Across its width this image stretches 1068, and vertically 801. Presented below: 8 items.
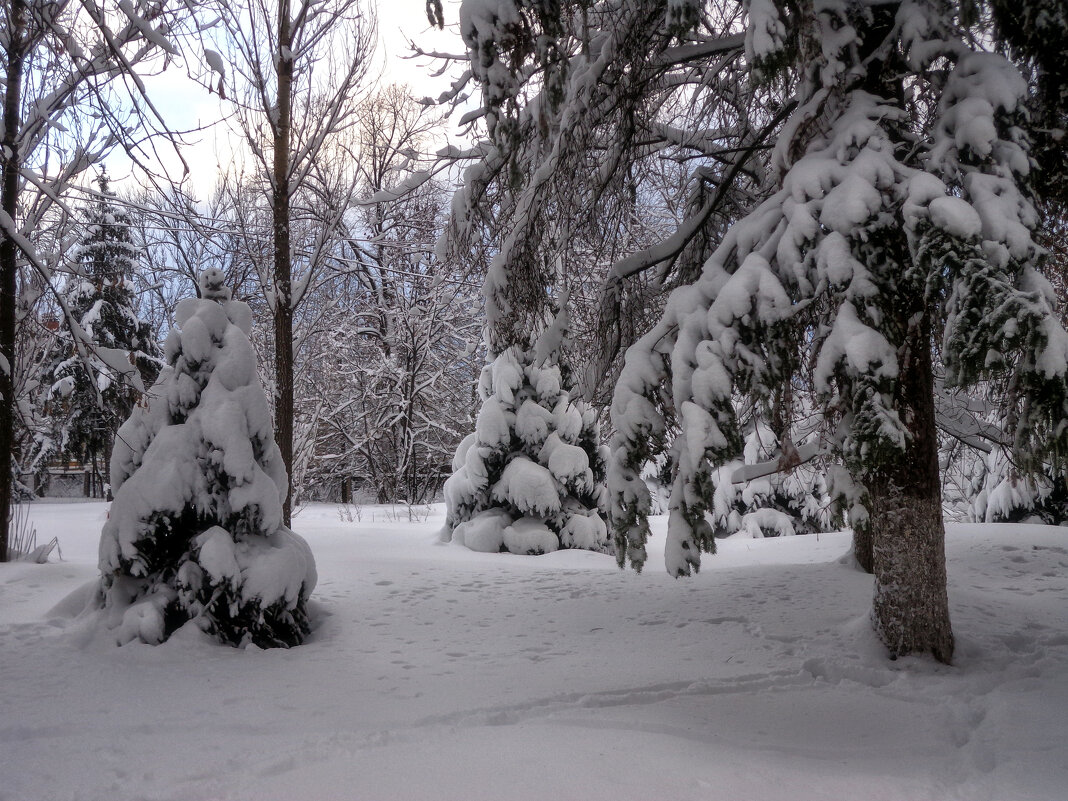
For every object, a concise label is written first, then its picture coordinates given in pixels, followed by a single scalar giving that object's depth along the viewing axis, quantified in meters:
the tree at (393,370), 17.69
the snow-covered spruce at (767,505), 11.08
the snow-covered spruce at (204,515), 4.73
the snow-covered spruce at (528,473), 9.55
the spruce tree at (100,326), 18.39
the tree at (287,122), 8.19
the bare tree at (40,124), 3.12
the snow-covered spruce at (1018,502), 9.38
